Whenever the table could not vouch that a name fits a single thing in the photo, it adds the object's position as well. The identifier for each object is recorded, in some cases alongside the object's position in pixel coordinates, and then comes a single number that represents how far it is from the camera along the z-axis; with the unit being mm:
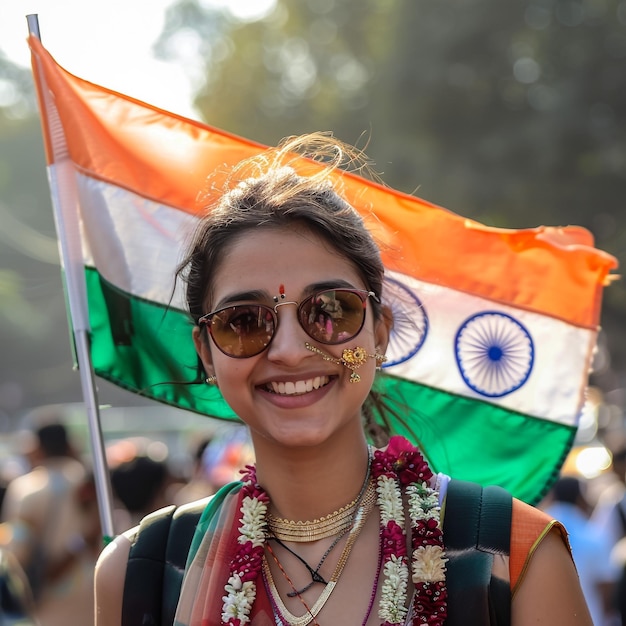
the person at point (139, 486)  6719
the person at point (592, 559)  5332
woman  2188
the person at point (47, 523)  5883
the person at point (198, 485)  7907
